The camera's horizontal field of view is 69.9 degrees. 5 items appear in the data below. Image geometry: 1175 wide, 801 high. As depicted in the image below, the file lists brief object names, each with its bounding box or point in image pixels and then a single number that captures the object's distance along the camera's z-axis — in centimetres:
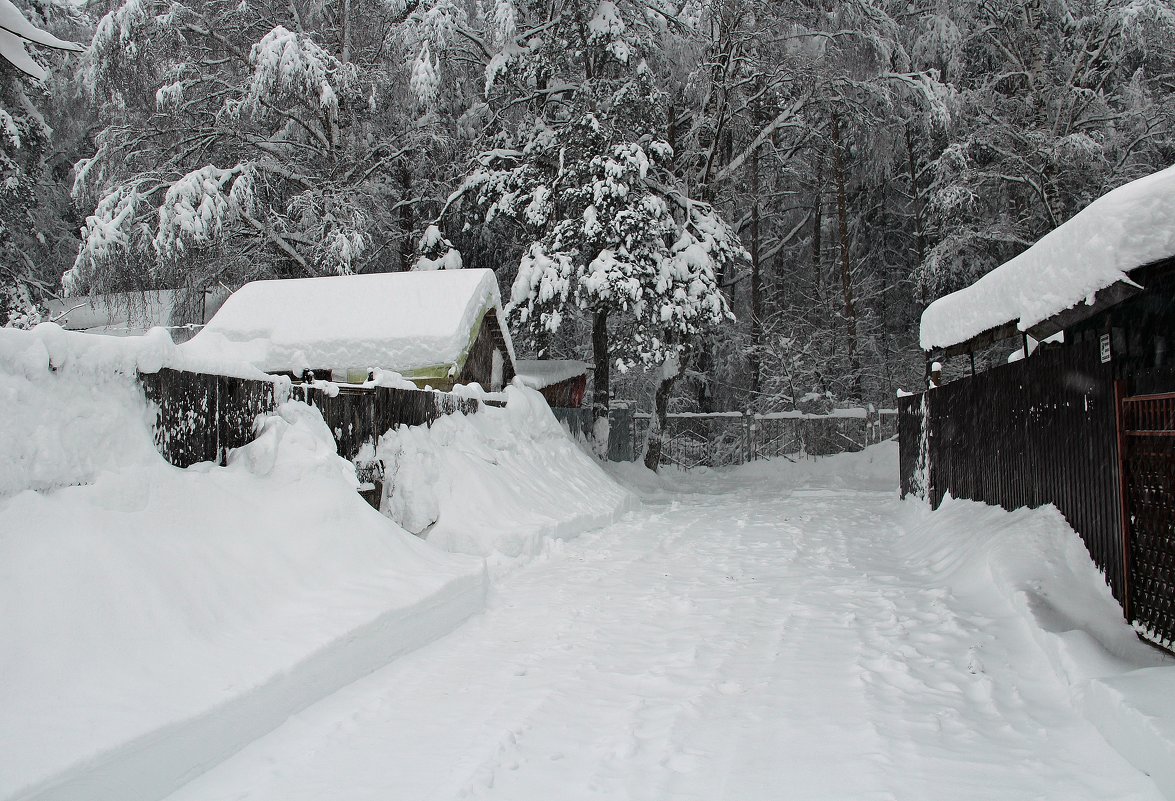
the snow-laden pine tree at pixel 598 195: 1791
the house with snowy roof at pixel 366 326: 1368
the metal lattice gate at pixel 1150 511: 475
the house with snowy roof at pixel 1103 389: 473
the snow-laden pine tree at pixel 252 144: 1950
